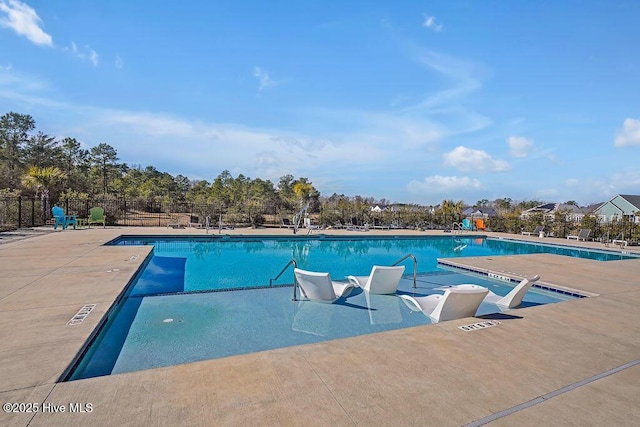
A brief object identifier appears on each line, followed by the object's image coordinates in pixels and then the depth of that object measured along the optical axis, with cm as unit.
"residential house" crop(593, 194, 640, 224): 2672
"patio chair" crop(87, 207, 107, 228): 1419
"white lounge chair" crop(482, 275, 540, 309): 513
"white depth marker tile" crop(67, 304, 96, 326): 342
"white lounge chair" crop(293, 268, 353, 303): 518
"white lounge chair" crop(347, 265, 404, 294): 577
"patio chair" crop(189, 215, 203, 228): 1628
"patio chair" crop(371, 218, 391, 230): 1936
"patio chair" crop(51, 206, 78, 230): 1286
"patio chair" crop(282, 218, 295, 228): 1758
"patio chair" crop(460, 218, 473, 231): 1950
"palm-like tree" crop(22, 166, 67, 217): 1562
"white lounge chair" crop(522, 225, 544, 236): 1739
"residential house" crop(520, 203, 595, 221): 1767
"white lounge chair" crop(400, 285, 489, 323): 400
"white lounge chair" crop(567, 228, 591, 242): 1531
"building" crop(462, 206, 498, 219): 4752
